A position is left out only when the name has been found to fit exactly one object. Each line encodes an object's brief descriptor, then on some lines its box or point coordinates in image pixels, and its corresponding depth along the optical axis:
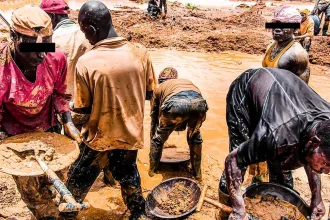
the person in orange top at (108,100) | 2.66
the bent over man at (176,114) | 3.84
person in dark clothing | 2.16
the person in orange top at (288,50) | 3.94
